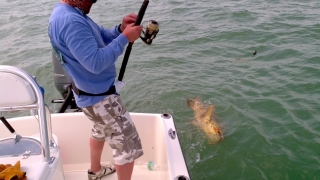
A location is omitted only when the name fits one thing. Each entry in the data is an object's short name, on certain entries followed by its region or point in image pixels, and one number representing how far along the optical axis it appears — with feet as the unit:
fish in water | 15.12
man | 6.72
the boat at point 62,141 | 6.50
